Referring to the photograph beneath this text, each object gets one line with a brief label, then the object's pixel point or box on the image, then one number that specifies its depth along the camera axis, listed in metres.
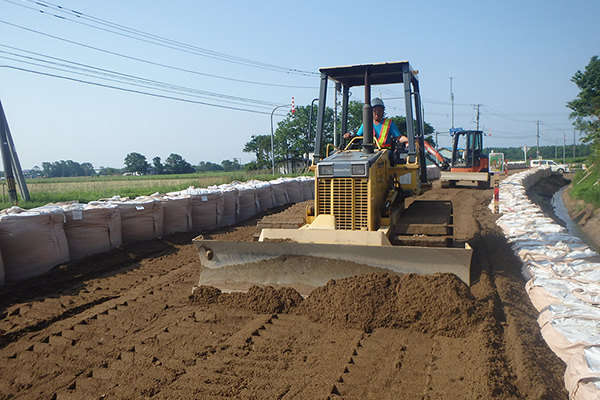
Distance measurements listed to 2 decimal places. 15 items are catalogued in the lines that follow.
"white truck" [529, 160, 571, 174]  44.83
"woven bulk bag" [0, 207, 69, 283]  6.39
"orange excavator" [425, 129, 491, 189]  21.08
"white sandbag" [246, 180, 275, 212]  13.57
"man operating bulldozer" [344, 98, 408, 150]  6.75
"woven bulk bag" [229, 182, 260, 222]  12.40
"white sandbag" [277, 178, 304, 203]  15.45
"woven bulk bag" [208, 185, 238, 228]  11.55
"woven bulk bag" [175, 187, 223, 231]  10.73
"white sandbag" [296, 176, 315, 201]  16.38
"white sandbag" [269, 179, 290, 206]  14.57
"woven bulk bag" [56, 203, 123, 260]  7.52
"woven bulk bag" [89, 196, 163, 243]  8.77
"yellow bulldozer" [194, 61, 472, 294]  5.01
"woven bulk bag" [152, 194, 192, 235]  9.85
